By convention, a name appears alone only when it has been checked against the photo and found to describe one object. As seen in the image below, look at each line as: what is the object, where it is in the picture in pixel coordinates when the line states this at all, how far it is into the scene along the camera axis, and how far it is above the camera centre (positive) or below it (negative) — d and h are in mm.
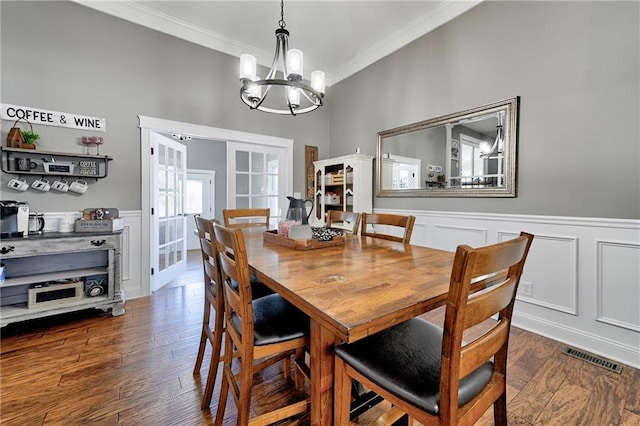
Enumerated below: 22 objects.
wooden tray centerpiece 1563 -187
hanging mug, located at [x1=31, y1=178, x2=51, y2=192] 2516 +239
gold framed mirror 2492 +605
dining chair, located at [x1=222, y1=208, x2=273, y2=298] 2396 -33
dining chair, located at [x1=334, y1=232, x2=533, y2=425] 707 -507
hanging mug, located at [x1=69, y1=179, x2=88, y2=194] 2674 +238
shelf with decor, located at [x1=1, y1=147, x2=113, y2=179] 2417 +445
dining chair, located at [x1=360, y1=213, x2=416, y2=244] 1791 -77
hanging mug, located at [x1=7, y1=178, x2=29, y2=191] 2424 +233
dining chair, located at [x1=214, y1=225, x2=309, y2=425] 1041 -516
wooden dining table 743 -265
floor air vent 1846 -1051
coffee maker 2211 -74
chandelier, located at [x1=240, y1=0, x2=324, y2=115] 1964 +997
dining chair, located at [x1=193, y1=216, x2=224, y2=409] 1402 -507
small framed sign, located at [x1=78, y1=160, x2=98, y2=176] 2699 +428
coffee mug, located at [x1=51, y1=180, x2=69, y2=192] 2600 +239
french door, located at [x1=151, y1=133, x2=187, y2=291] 3227 +4
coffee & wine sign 2455 +885
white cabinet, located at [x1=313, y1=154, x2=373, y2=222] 3695 +387
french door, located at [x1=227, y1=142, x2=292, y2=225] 3768 +494
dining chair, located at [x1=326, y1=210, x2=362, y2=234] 2148 -59
